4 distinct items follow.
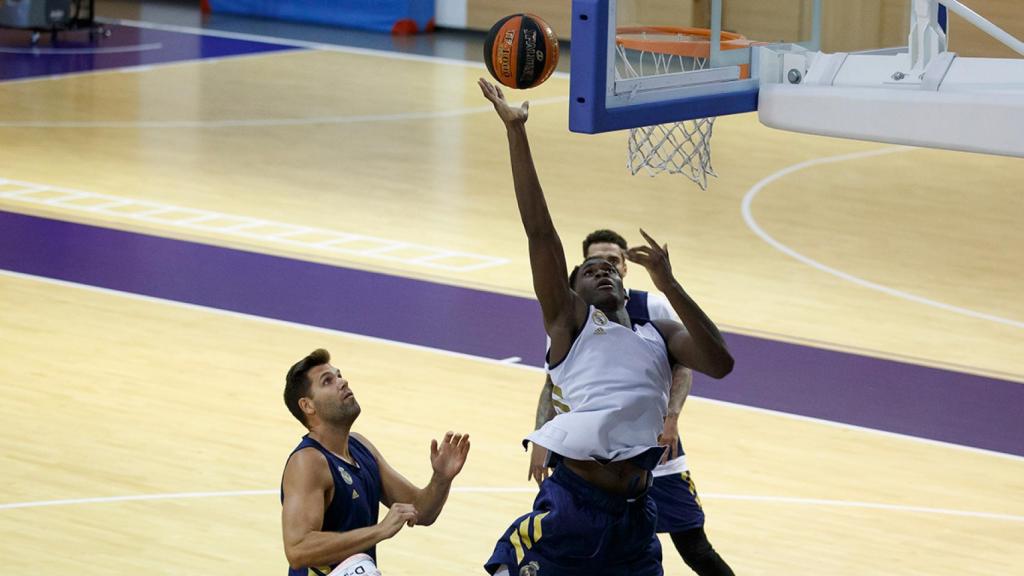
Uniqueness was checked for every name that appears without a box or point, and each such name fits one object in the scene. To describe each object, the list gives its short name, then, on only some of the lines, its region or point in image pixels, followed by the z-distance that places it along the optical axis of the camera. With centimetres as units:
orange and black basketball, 1313
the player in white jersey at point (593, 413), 1147
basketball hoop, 1265
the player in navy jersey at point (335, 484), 1077
